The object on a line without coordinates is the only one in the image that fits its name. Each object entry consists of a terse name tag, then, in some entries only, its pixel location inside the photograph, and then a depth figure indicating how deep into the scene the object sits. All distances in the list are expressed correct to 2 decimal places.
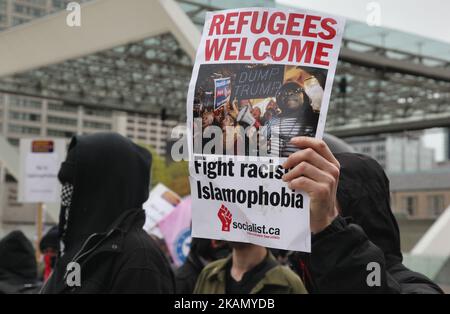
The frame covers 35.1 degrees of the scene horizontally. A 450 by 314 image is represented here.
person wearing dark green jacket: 3.37
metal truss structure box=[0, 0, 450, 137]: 14.59
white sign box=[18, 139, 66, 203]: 7.52
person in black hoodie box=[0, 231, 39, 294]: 3.84
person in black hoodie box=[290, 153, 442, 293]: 1.71
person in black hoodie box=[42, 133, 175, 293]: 2.35
